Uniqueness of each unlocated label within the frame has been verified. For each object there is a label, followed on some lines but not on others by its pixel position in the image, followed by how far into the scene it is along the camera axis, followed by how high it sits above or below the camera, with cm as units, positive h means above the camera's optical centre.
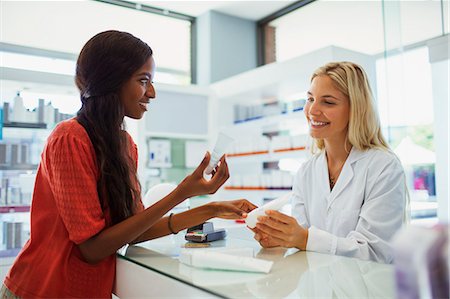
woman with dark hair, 114 -5
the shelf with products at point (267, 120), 345 +47
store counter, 86 -25
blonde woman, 135 -5
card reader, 150 -22
